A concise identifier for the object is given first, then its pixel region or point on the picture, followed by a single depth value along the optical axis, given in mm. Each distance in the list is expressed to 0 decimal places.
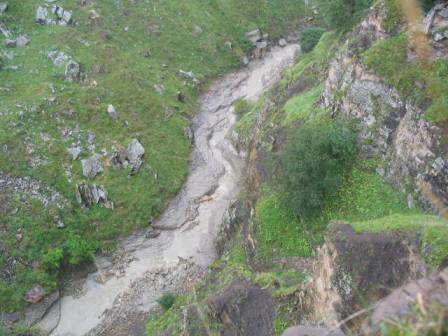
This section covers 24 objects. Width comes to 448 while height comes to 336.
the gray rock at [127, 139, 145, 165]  55094
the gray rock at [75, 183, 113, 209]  50250
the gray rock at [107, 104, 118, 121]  58406
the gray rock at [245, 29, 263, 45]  88419
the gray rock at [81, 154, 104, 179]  51781
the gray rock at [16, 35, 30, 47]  66000
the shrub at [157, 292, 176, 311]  37531
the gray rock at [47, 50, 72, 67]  62906
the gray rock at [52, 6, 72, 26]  71000
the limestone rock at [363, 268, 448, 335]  7132
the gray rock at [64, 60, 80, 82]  61500
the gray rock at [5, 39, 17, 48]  65000
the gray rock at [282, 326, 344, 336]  11414
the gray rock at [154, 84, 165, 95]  67500
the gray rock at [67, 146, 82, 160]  52562
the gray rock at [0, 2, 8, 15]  70000
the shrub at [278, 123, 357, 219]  31828
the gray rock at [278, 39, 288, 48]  89444
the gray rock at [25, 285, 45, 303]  41594
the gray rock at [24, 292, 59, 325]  40594
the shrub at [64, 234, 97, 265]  45125
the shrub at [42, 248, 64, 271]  43781
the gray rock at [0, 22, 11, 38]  66562
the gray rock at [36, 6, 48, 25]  70438
